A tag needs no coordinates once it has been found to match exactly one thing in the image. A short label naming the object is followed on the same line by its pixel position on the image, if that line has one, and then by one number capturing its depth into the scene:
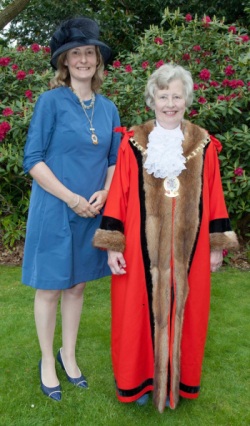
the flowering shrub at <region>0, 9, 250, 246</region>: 4.77
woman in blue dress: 2.35
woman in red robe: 2.27
